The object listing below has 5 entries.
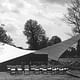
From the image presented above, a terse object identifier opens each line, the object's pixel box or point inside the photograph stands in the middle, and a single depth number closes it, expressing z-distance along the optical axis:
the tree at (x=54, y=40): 72.96
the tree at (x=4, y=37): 69.31
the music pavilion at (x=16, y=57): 28.06
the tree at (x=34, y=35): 65.97
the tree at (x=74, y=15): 31.64
